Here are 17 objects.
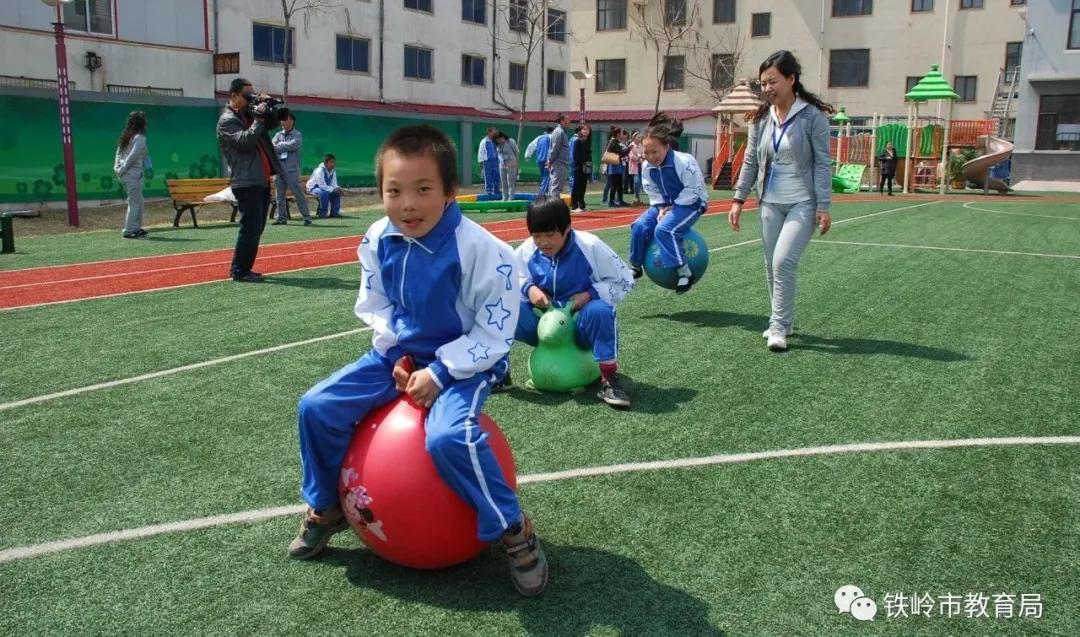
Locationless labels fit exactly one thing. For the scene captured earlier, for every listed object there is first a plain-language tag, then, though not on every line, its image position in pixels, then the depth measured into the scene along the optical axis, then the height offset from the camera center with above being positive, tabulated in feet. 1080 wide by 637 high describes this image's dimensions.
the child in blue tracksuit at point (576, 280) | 19.11 -2.36
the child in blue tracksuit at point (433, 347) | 10.86 -2.20
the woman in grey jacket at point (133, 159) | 51.88 +0.31
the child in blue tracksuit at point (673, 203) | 29.66 -0.96
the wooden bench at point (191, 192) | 62.28 -1.85
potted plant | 114.21 +1.52
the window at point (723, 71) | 175.22 +19.36
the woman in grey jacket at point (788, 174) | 23.17 +0.02
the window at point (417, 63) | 132.57 +15.18
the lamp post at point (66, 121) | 57.77 +2.65
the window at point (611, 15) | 183.42 +31.09
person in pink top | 84.24 +1.23
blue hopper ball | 30.01 -2.86
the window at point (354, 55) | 123.13 +15.18
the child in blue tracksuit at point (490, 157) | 82.12 +1.15
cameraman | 34.55 +0.27
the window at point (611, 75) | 185.78 +19.39
